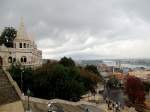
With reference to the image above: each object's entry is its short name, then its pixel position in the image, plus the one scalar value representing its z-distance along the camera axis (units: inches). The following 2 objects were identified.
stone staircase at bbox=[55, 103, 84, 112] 452.0
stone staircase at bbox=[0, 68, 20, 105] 421.9
